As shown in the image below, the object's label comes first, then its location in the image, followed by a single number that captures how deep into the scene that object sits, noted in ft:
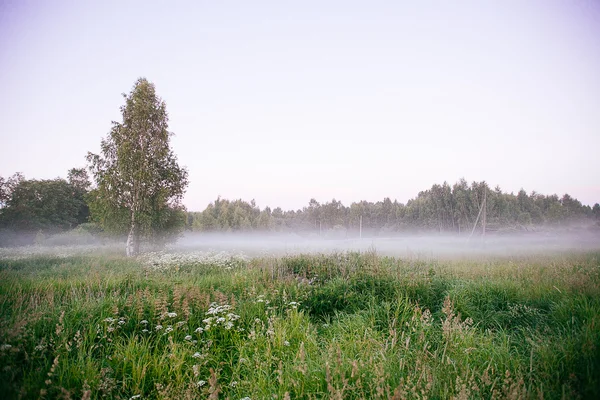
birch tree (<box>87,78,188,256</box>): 60.64
